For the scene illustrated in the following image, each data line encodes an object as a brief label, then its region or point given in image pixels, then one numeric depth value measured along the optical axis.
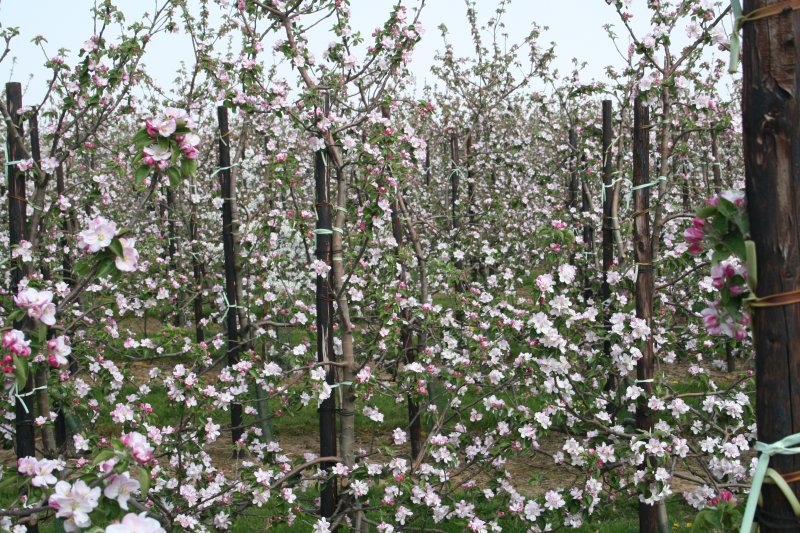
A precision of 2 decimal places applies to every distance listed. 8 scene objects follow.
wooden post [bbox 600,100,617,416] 10.16
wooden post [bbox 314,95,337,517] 8.16
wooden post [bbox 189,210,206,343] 16.59
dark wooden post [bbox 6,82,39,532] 7.98
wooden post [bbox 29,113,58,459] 8.71
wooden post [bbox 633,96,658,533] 8.05
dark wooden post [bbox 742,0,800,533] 3.41
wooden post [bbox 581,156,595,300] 14.27
